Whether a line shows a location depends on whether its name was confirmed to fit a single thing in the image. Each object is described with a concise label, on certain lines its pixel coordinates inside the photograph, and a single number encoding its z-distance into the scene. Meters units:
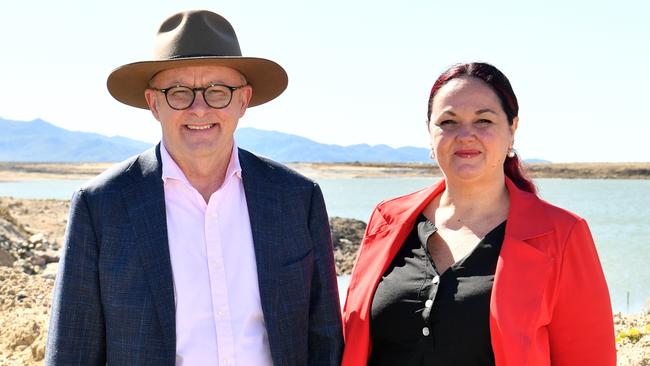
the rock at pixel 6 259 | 10.61
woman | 2.70
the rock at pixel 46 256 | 12.16
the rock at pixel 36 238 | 13.47
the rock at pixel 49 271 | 10.66
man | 2.68
